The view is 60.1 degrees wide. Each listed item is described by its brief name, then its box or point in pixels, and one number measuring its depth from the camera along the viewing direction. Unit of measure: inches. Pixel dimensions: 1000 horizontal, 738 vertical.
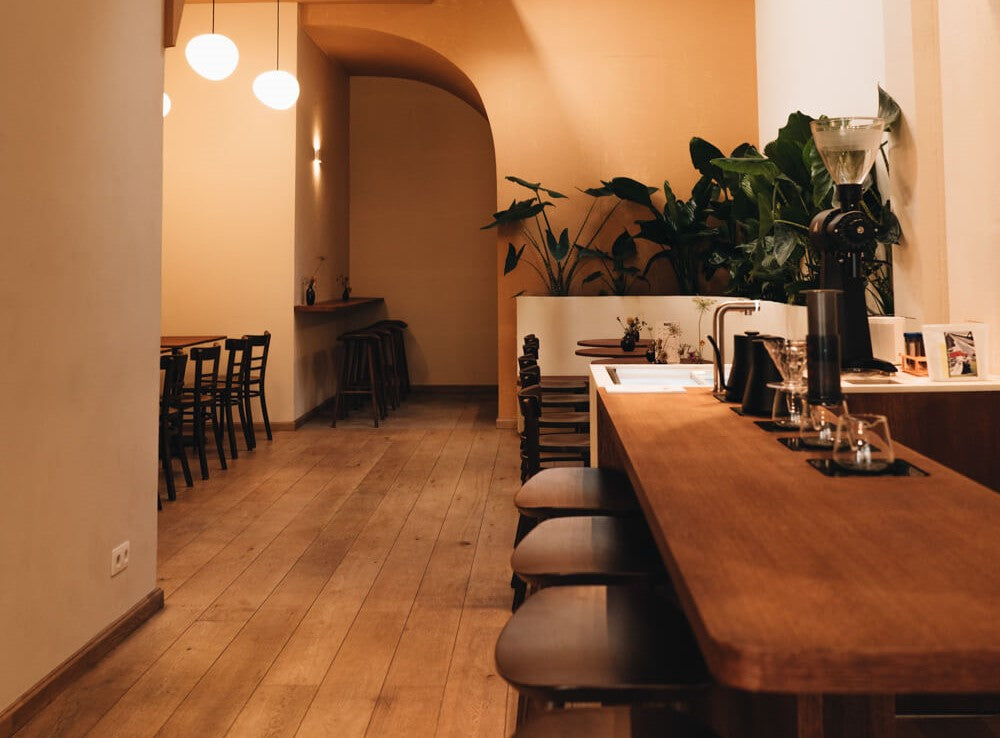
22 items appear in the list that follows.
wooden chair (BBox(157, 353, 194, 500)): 200.1
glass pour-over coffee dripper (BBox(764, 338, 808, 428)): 75.6
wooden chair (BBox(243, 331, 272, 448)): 262.3
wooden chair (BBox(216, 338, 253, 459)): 249.6
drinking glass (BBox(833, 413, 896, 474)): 59.4
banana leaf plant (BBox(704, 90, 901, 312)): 161.5
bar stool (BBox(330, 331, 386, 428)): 309.3
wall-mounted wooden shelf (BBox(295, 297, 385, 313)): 301.2
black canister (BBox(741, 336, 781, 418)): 85.0
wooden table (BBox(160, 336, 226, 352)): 229.3
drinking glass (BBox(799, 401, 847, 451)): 68.2
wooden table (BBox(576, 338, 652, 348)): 245.9
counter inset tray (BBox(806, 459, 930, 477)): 58.2
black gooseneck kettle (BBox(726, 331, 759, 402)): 89.1
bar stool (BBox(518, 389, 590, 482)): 135.2
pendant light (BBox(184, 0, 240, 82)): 210.4
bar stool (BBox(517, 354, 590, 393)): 204.5
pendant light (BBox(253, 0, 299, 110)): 242.2
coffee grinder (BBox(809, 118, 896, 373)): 106.0
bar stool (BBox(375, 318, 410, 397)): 390.6
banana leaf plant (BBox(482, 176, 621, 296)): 292.5
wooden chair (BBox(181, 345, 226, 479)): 222.9
